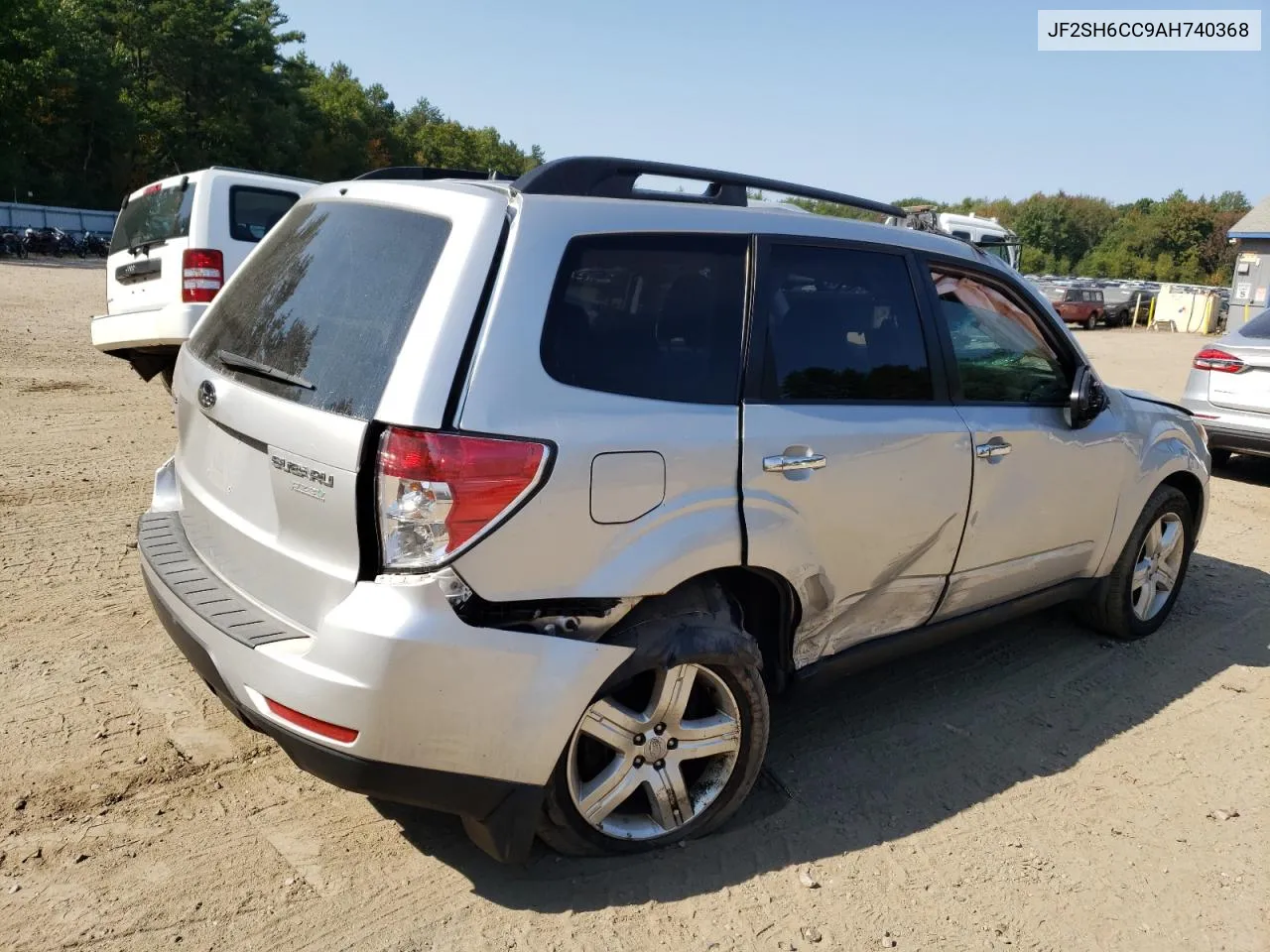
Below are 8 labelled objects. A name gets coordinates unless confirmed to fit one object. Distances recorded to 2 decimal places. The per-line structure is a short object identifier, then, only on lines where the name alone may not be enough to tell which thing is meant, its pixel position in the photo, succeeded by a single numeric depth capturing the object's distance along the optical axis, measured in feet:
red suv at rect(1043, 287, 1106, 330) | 113.80
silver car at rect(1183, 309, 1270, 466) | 27.22
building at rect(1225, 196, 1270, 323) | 102.47
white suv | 24.62
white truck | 69.77
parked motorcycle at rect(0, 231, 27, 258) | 110.83
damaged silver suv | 8.04
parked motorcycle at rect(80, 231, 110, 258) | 124.57
